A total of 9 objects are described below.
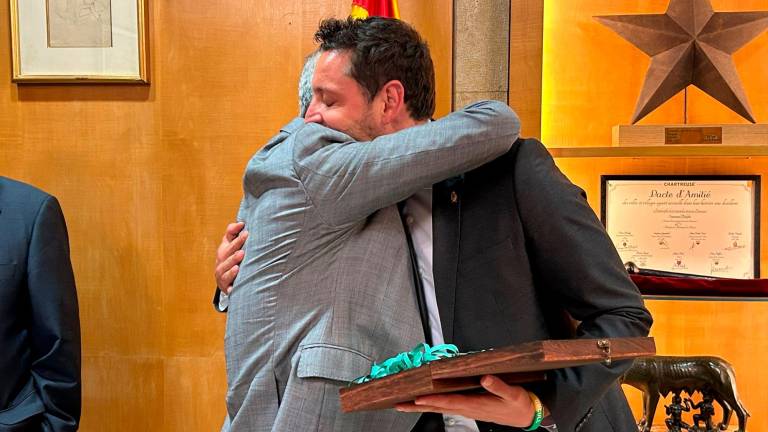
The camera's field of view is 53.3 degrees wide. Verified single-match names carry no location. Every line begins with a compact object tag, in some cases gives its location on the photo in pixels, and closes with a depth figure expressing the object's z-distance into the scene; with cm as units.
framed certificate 244
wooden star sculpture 230
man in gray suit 119
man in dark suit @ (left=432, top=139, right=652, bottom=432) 114
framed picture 267
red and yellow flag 237
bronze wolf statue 223
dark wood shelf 232
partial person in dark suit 220
